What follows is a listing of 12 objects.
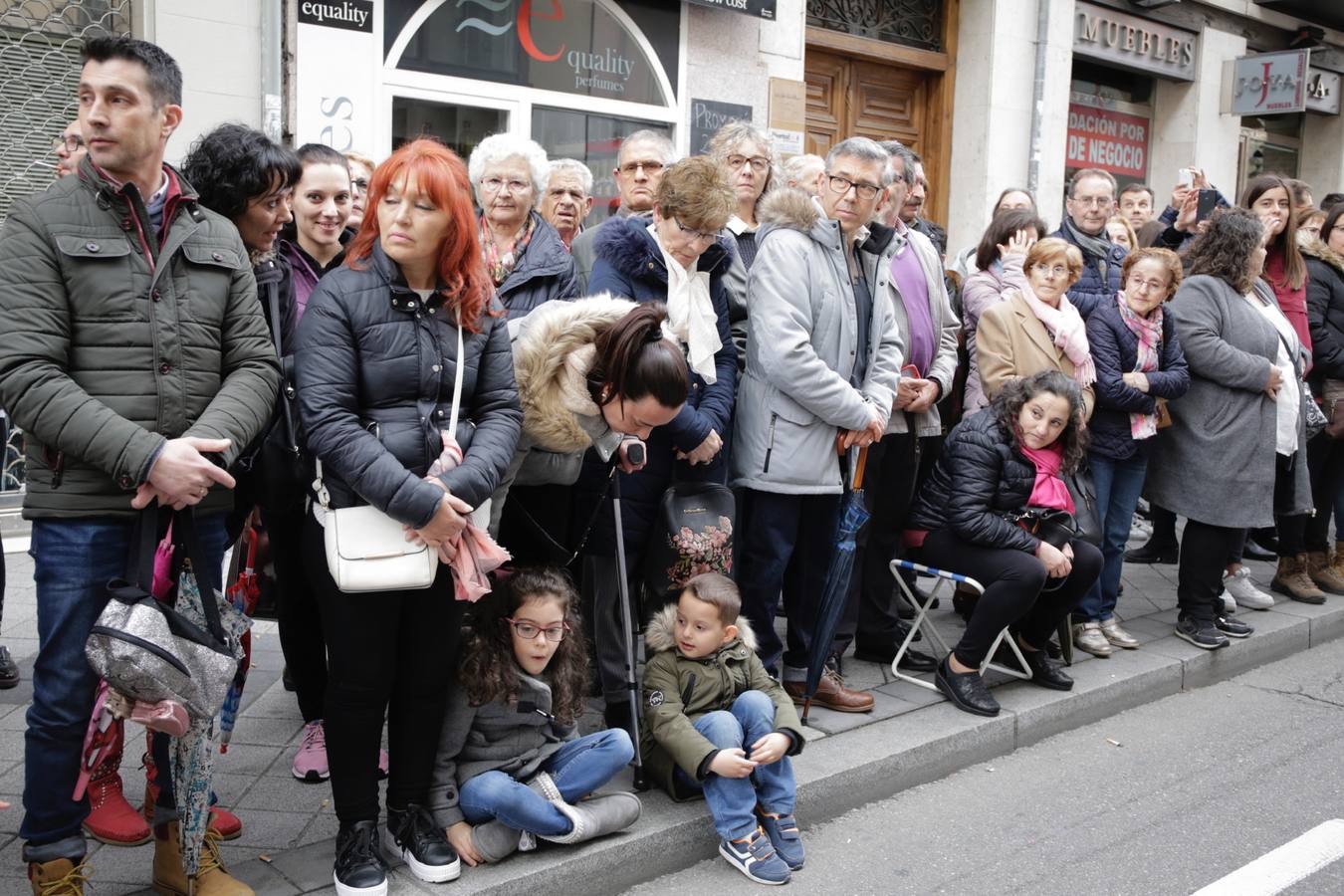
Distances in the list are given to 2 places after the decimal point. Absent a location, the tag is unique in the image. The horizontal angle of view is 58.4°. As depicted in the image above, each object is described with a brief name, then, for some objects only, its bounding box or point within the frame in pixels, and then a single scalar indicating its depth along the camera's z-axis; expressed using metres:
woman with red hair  3.04
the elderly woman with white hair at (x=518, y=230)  4.16
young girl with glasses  3.37
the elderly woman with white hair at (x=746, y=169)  5.04
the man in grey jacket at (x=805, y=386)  4.54
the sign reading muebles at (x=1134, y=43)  12.40
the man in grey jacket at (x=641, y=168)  5.22
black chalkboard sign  9.66
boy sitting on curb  3.65
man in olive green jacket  2.77
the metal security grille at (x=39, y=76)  6.78
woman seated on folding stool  4.92
